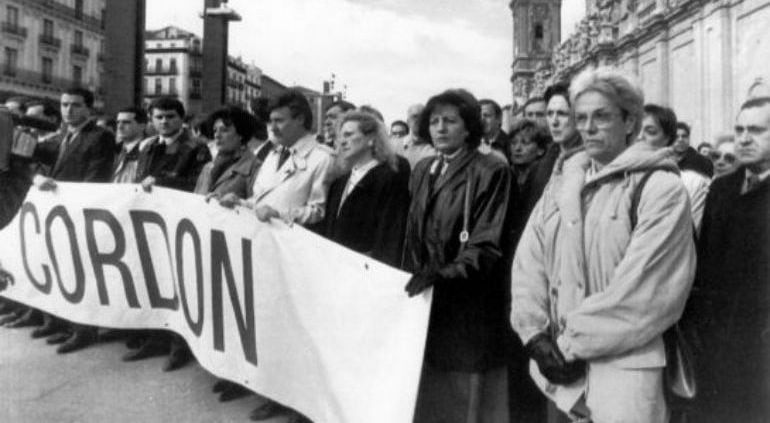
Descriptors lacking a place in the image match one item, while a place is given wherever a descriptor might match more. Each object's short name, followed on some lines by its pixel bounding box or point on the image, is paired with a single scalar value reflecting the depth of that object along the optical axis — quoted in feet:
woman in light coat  6.68
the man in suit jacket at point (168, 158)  16.22
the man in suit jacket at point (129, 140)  18.08
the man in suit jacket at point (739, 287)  8.03
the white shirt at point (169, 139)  17.34
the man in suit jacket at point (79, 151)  18.10
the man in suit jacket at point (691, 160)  15.55
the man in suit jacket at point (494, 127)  18.13
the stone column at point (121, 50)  24.76
